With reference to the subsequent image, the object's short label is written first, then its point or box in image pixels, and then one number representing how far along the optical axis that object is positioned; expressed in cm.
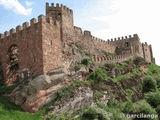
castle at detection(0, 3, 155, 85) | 1496
